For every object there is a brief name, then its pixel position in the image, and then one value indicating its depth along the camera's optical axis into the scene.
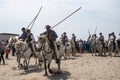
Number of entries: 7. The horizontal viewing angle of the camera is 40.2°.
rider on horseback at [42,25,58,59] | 9.25
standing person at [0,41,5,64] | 13.46
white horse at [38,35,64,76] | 8.99
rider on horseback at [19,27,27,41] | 11.10
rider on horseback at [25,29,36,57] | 11.02
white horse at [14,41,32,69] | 10.49
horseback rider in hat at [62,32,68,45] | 14.24
